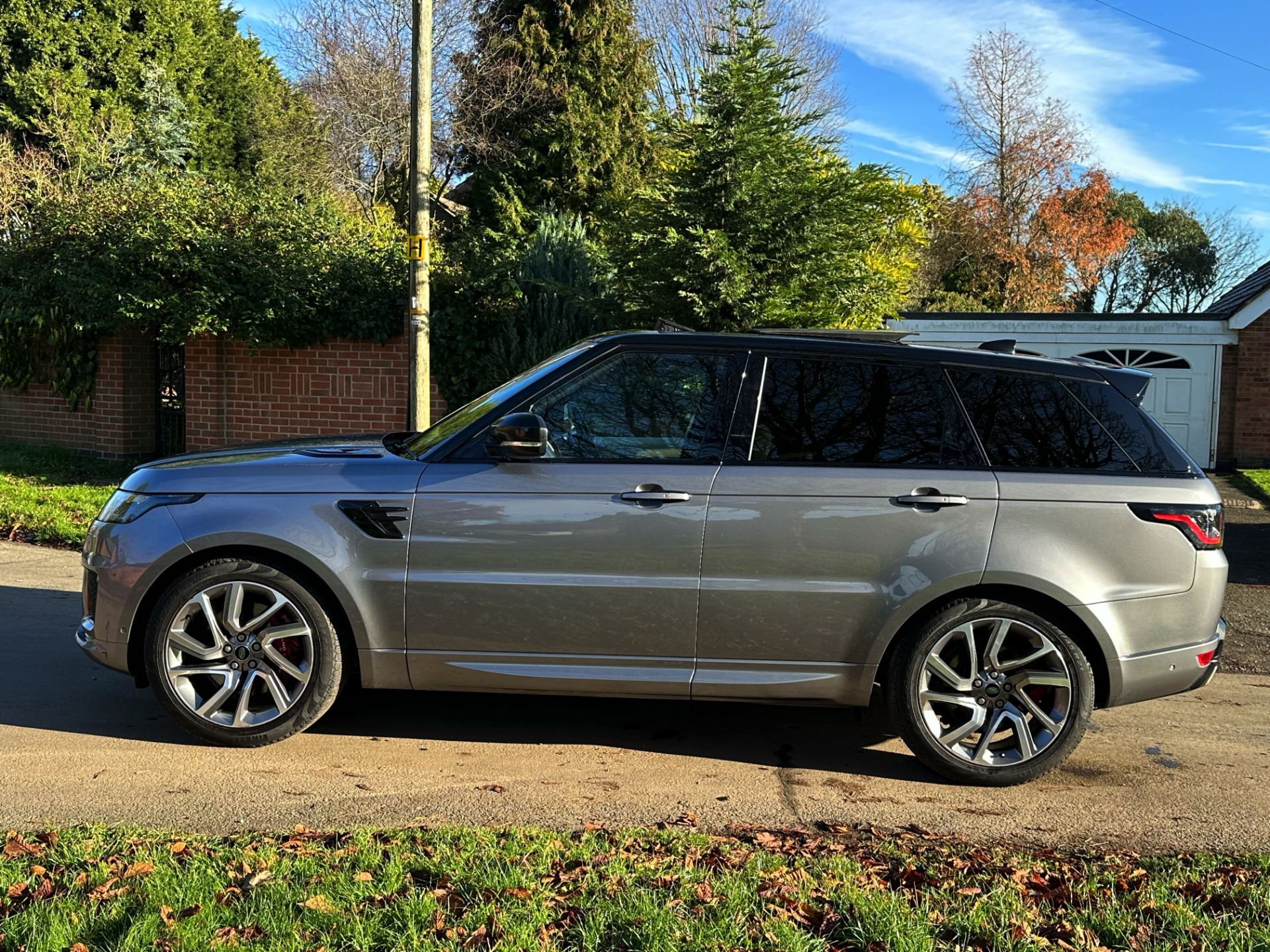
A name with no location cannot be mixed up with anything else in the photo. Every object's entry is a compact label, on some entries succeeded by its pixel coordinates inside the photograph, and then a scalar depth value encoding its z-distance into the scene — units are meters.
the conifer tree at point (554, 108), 26.20
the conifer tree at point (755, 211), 10.09
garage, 18.42
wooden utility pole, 10.62
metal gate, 14.75
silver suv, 4.63
